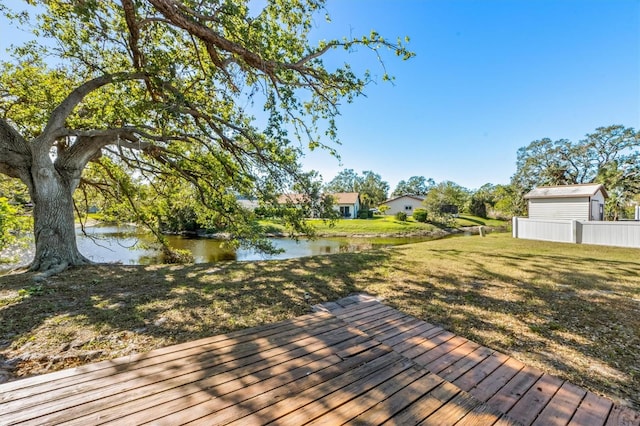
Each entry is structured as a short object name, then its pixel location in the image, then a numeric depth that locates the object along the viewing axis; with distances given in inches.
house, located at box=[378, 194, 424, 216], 1489.9
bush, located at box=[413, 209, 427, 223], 1153.9
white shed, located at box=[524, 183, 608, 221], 541.3
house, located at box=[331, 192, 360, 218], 1363.2
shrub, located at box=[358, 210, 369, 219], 1378.0
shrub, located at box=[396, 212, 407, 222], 1172.1
